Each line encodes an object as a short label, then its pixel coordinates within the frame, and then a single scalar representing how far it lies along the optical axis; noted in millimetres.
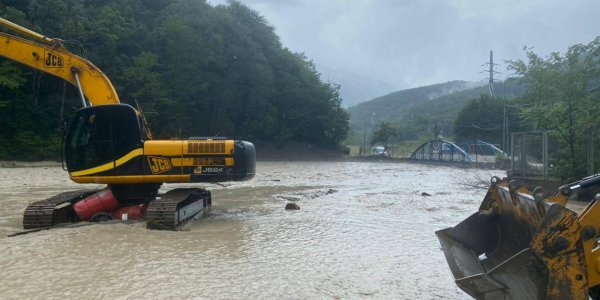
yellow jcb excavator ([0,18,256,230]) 10047
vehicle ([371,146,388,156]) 72950
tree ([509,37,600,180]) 17328
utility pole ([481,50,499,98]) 72500
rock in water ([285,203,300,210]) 12713
